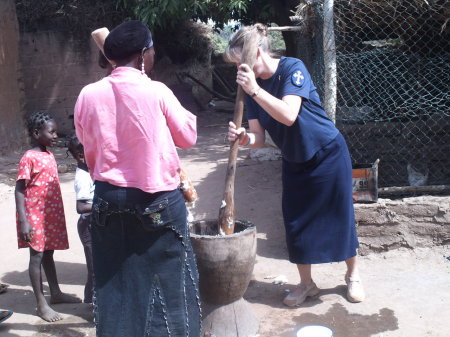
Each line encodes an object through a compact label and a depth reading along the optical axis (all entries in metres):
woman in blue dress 3.01
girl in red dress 3.21
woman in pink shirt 2.17
